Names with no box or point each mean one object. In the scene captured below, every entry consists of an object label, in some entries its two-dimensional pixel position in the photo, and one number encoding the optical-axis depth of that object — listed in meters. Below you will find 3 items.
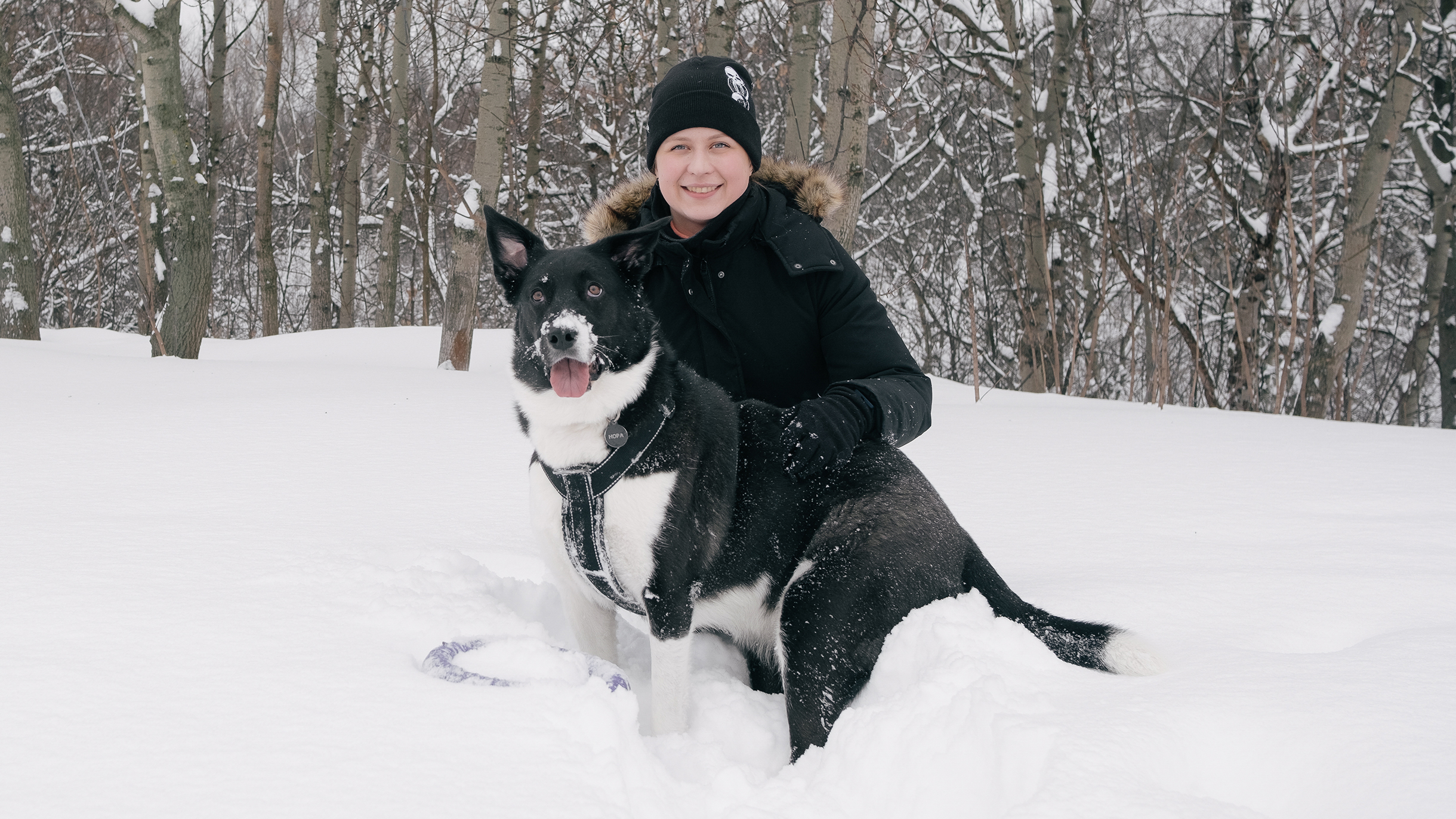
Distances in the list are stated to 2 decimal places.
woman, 2.70
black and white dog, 2.04
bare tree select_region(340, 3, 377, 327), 14.59
